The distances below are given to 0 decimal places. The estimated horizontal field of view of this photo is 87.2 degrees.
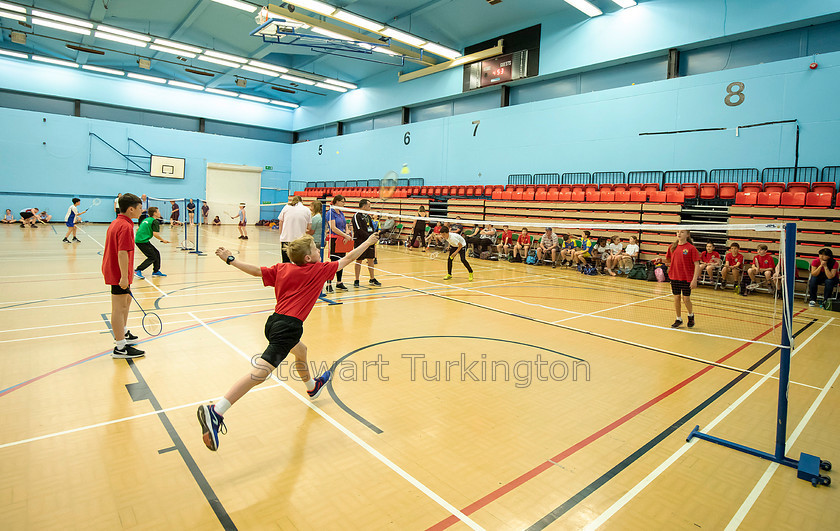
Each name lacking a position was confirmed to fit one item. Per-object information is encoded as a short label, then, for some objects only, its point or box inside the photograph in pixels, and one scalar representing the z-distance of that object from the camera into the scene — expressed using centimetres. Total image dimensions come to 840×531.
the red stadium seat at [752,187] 1420
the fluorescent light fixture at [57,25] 2196
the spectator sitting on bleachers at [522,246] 1875
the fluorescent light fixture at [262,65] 2781
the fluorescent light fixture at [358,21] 1952
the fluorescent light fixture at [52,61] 2816
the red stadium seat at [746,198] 1395
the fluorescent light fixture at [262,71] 2858
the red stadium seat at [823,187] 1297
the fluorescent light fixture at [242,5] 1926
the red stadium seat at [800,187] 1344
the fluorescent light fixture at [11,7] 2052
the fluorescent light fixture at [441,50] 2259
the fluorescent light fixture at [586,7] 1752
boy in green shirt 1083
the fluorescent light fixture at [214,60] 2650
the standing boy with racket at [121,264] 543
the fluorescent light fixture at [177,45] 2401
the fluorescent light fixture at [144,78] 3180
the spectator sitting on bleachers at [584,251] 1655
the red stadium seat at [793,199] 1305
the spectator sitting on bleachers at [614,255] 1614
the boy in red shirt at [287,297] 358
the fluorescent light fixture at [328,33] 2097
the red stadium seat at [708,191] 1510
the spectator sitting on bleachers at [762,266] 1280
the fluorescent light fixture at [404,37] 2100
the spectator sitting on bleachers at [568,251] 1733
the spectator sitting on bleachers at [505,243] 1933
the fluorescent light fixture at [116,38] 2377
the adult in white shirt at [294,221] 948
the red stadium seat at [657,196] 1605
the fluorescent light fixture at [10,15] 2162
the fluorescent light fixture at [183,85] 3276
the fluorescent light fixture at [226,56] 2578
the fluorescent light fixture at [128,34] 2275
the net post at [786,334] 379
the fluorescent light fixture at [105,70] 3008
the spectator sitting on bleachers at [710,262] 1384
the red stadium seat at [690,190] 1560
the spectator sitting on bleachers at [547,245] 1781
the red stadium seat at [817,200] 1266
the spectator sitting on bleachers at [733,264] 1322
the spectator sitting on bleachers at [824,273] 1147
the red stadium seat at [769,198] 1348
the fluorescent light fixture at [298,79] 3092
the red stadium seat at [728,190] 1474
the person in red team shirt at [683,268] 809
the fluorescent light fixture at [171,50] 2488
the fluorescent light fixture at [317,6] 1841
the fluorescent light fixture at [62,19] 2084
